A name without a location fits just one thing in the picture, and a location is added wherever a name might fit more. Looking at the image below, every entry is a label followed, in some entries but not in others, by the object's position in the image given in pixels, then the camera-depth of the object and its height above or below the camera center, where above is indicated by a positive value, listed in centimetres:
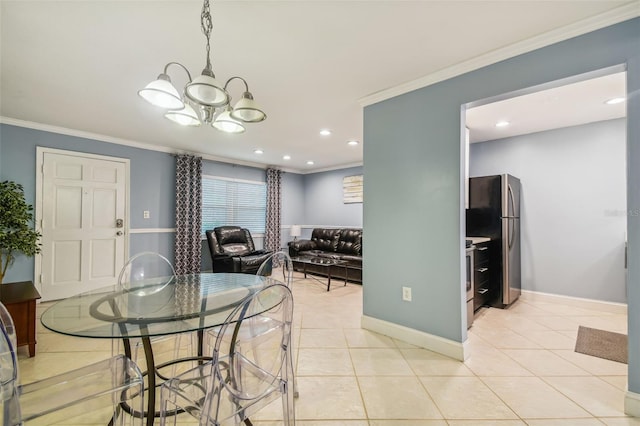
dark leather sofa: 485 -67
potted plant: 300 -10
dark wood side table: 222 -81
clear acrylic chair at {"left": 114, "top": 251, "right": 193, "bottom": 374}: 187 -51
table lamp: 651 -36
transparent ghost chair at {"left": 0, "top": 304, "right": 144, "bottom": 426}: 100 -76
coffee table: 451 -80
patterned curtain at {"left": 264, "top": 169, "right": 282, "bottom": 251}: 627 +13
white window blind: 554 +27
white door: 369 -9
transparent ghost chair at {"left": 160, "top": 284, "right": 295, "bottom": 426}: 108 -76
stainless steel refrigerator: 346 -8
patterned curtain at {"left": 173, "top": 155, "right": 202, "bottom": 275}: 484 +3
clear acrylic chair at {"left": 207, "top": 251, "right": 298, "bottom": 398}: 186 -48
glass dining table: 124 -51
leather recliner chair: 483 -66
